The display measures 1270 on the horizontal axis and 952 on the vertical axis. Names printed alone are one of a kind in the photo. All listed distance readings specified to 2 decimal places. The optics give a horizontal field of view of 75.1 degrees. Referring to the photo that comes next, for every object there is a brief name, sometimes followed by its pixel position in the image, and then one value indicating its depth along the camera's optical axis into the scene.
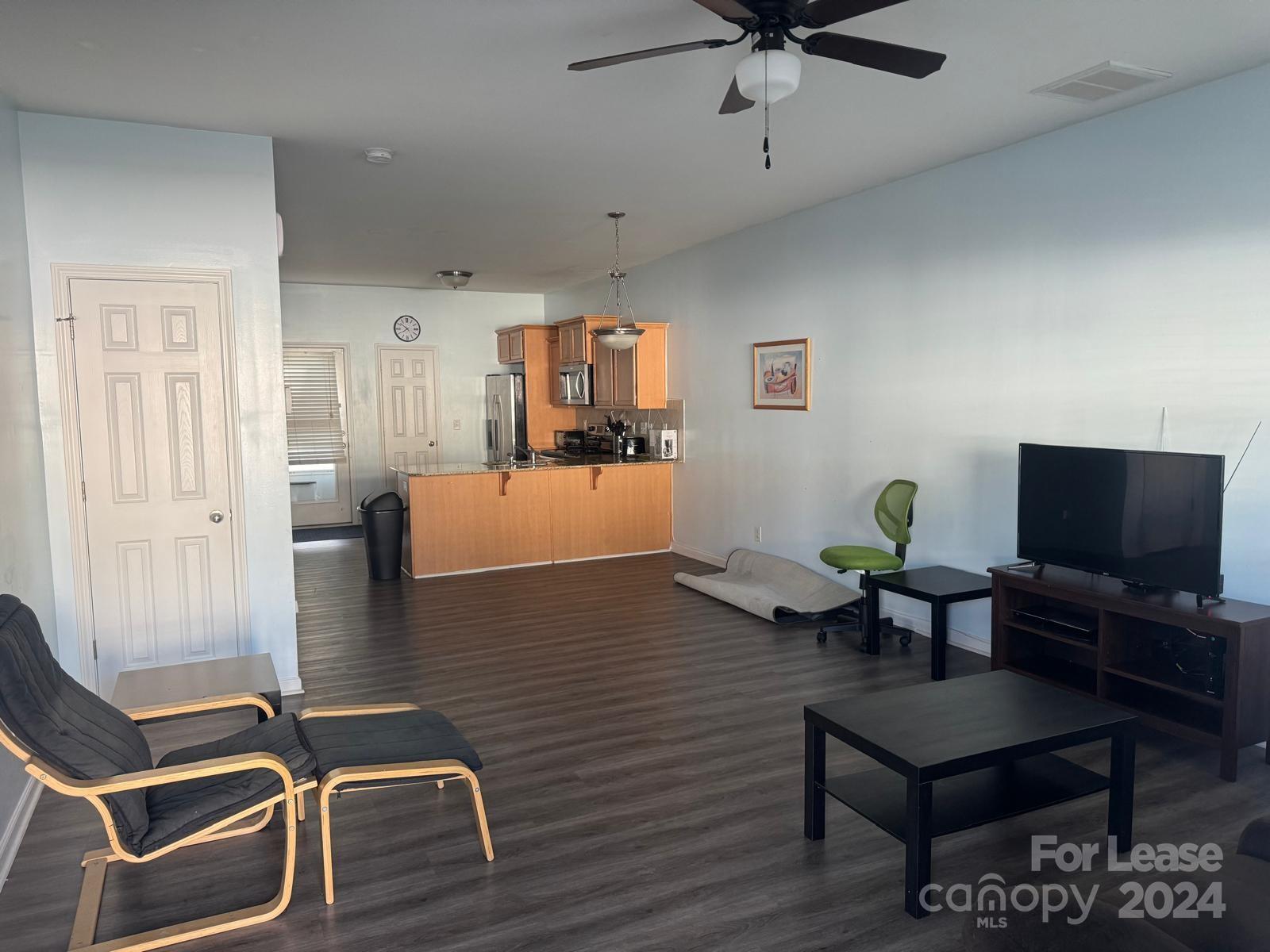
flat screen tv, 3.51
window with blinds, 9.96
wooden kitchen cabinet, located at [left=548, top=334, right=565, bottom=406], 9.98
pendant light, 6.82
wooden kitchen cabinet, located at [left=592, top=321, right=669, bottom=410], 8.14
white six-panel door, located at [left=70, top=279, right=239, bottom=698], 4.09
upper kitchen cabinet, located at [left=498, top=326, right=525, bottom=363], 9.95
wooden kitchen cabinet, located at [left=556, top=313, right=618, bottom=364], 8.71
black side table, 4.41
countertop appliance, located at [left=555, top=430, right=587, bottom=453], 9.22
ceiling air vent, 3.48
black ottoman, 2.57
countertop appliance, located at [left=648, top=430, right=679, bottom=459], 8.18
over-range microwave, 8.94
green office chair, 5.11
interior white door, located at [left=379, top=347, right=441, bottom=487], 10.38
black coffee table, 2.49
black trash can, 7.19
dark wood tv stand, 3.29
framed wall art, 6.26
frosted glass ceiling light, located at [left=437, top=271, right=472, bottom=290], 8.48
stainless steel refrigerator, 10.11
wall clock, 10.37
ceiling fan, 2.39
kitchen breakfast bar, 7.29
